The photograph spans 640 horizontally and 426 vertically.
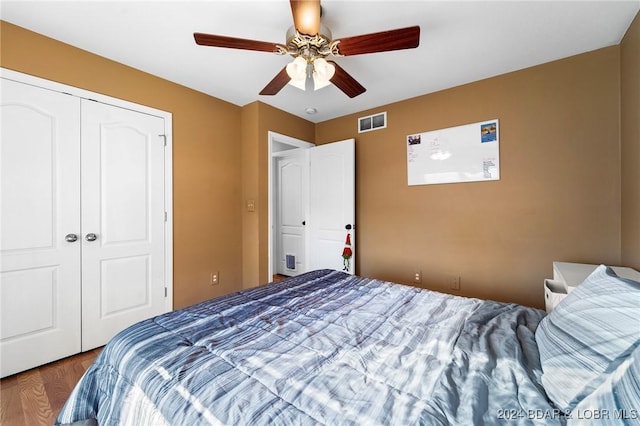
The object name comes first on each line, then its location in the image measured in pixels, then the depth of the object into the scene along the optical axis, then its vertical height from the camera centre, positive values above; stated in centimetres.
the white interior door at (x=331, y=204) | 332 +13
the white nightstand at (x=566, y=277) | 162 -44
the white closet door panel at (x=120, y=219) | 219 -4
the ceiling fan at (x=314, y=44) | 144 +101
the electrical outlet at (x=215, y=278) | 299 -73
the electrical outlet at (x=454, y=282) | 277 -73
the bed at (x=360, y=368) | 71 -53
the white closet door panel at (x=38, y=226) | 185 -7
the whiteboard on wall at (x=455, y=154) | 258 +61
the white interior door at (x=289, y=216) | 433 -4
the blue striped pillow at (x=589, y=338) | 70 -38
